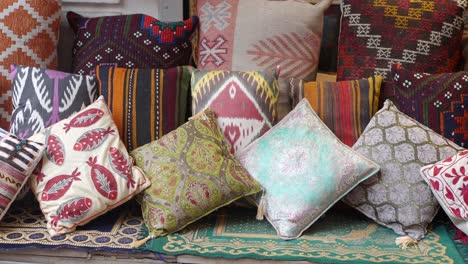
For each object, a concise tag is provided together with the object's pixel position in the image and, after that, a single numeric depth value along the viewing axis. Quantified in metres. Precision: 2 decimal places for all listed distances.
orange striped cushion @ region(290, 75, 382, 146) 2.27
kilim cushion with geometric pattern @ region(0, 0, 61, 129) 2.37
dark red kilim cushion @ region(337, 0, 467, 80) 2.32
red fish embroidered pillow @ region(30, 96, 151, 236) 2.01
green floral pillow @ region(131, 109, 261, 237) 2.03
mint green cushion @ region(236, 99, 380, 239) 2.05
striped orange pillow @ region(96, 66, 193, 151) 2.29
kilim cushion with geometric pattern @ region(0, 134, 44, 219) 1.98
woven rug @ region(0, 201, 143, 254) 1.95
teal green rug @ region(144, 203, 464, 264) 1.90
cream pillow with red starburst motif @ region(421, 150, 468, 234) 1.95
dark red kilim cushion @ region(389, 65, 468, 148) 2.17
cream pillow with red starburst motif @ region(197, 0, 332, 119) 2.38
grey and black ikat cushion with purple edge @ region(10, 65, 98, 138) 2.23
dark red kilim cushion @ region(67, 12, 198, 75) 2.42
